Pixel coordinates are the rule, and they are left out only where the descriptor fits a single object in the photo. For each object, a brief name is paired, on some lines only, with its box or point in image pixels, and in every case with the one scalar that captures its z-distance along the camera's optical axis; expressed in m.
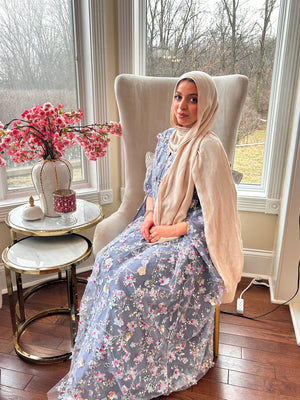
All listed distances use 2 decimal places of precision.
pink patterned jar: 1.63
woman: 1.29
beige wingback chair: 1.71
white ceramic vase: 1.67
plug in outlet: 1.97
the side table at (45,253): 1.51
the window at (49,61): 1.94
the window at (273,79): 1.89
